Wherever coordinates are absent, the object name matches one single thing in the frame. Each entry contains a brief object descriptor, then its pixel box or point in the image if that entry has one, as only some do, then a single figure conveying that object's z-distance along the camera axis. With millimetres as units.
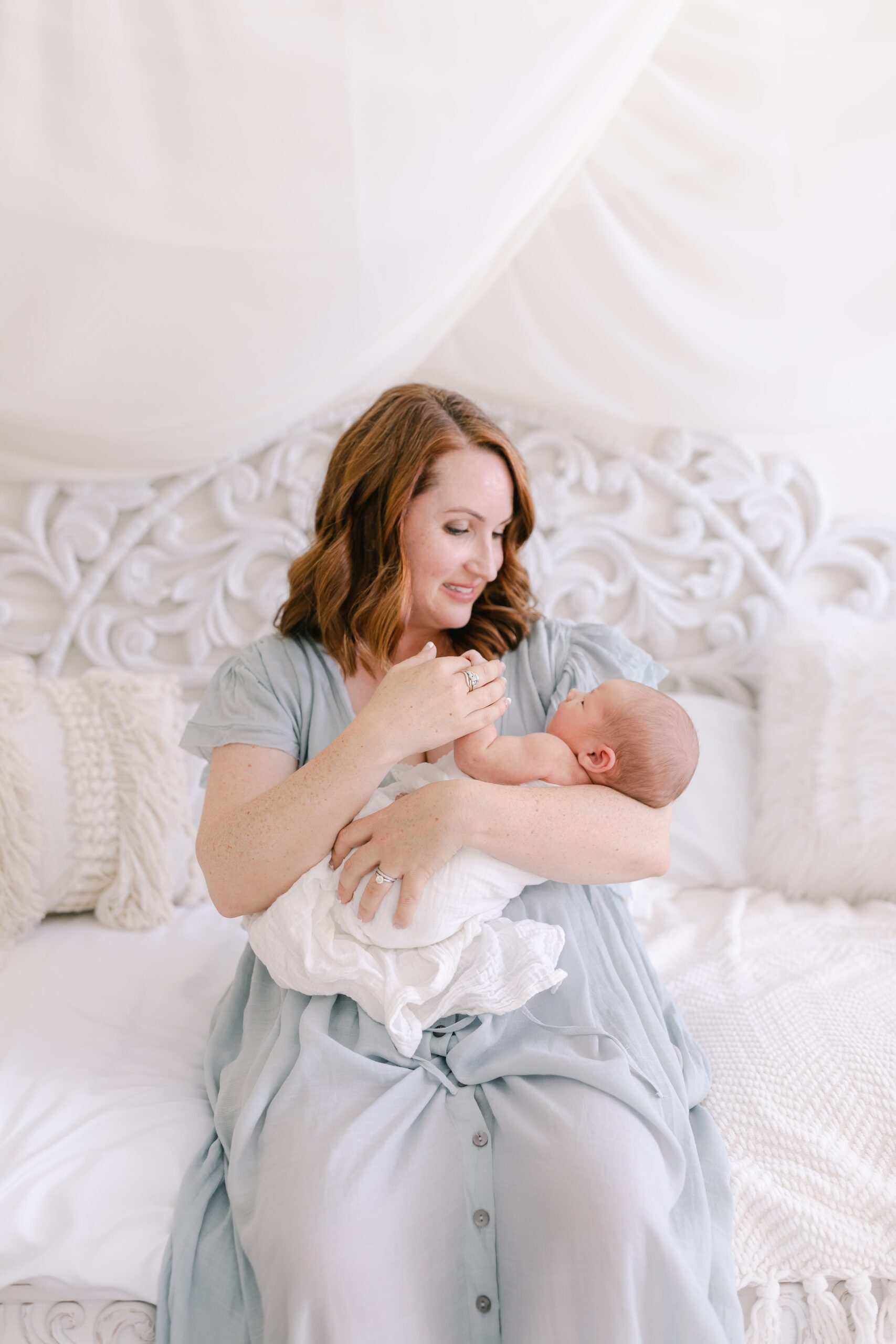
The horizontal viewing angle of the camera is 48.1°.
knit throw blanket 1185
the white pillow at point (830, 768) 2020
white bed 1827
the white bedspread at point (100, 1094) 1138
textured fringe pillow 1851
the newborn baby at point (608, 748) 1324
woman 1038
